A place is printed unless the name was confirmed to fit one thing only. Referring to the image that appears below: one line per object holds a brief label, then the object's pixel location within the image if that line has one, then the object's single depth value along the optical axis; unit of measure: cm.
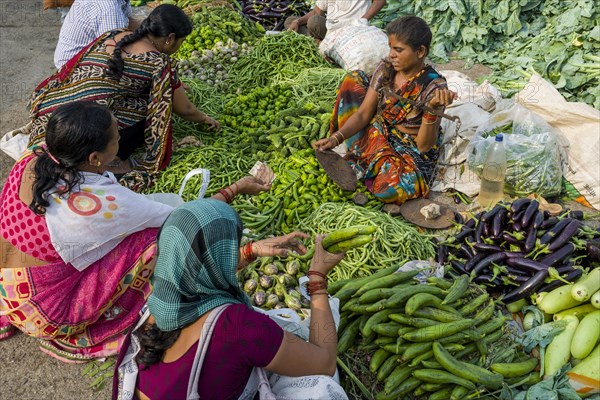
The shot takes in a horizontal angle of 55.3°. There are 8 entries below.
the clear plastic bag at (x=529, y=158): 470
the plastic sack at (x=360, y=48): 614
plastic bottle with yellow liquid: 461
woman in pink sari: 301
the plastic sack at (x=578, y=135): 475
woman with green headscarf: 221
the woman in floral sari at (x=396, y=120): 447
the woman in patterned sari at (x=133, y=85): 447
